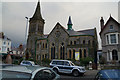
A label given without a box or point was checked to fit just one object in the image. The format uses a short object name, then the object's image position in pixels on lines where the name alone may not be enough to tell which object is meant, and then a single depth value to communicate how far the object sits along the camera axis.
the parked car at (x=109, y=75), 4.05
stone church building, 31.30
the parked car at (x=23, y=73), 3.63
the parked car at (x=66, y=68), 12.70
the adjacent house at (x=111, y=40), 21.11
